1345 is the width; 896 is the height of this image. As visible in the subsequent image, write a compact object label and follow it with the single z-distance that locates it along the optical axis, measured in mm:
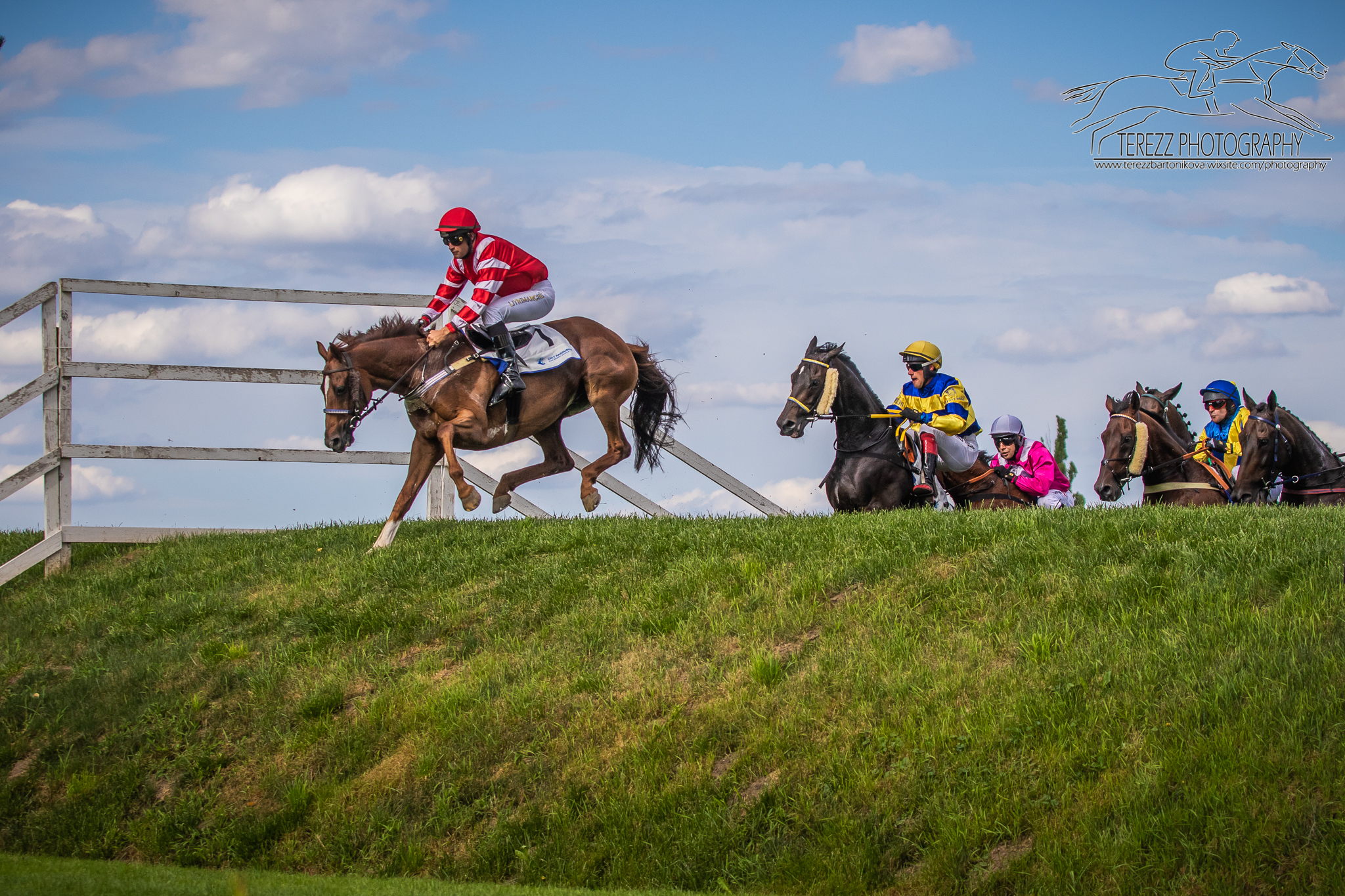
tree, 38906
